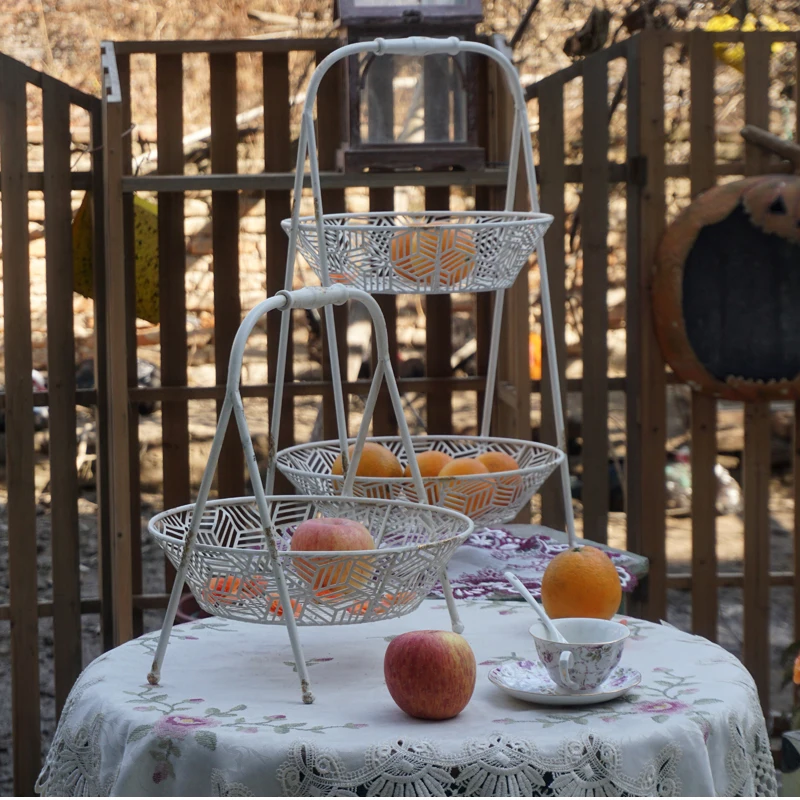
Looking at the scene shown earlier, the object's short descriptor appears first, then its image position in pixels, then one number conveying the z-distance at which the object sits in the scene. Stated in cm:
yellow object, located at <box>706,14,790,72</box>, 333
